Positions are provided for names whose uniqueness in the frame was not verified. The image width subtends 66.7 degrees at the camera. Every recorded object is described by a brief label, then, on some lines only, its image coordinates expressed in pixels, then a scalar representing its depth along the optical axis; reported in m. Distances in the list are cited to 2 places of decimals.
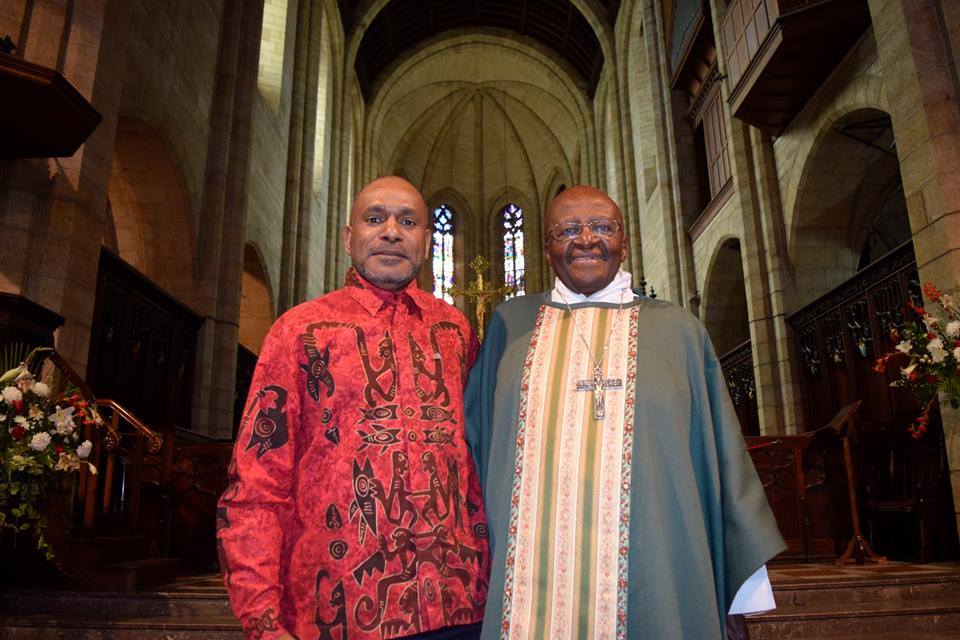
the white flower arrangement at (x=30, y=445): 3.63
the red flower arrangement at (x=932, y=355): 4.35
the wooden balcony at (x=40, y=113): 4.34
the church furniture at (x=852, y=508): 5.31
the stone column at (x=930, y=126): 5.00
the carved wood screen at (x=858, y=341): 6.71
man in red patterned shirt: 1.44
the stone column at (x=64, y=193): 5.02
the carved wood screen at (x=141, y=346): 6.75
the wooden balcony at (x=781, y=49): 7.45
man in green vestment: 1.53
